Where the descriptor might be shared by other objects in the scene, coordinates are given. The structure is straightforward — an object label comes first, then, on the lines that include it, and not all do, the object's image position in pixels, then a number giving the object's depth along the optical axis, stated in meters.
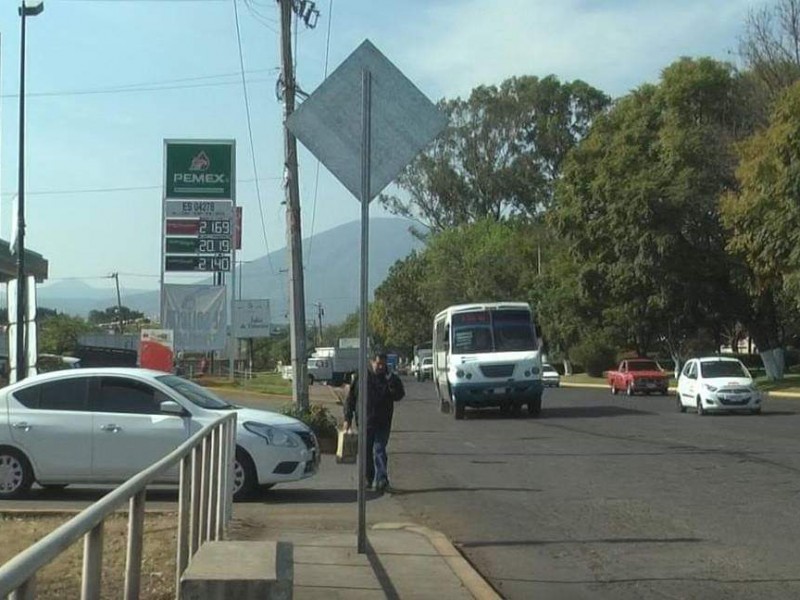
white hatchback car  31.39
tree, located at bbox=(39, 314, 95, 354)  78.88
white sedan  13.26
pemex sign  29.20
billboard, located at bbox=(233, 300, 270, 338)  46.59
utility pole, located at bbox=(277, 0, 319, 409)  22.47
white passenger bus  31.70
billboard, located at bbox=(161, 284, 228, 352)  31.36
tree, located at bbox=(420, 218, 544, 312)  80.06
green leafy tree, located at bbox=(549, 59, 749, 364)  51.50
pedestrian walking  14.23
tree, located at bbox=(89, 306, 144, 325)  153.85
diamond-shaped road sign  8.81
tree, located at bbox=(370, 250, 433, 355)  104.31
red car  47.88
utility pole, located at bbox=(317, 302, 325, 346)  138.75
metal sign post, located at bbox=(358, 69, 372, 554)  8.74
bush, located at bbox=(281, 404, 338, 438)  21.31
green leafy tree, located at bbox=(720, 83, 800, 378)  36.56
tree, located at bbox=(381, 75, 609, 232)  75.88
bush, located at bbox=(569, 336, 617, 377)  73.94
